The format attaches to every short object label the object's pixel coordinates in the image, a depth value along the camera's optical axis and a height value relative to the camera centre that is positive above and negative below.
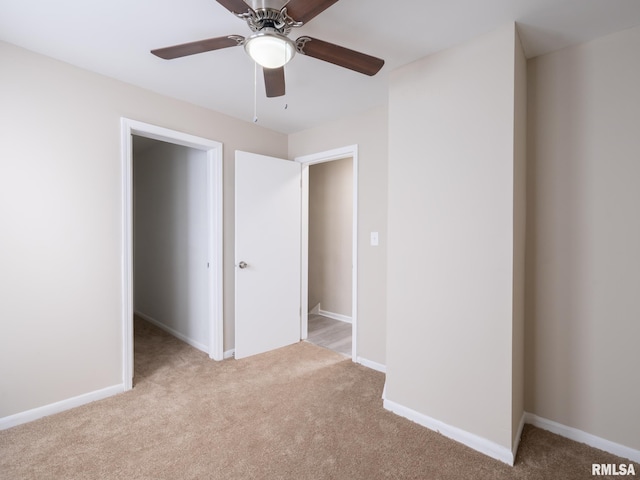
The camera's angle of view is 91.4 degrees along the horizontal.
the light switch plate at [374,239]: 2.83 -0.01
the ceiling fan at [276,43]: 1.29 +0.93
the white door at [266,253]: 3.03 -0.15
